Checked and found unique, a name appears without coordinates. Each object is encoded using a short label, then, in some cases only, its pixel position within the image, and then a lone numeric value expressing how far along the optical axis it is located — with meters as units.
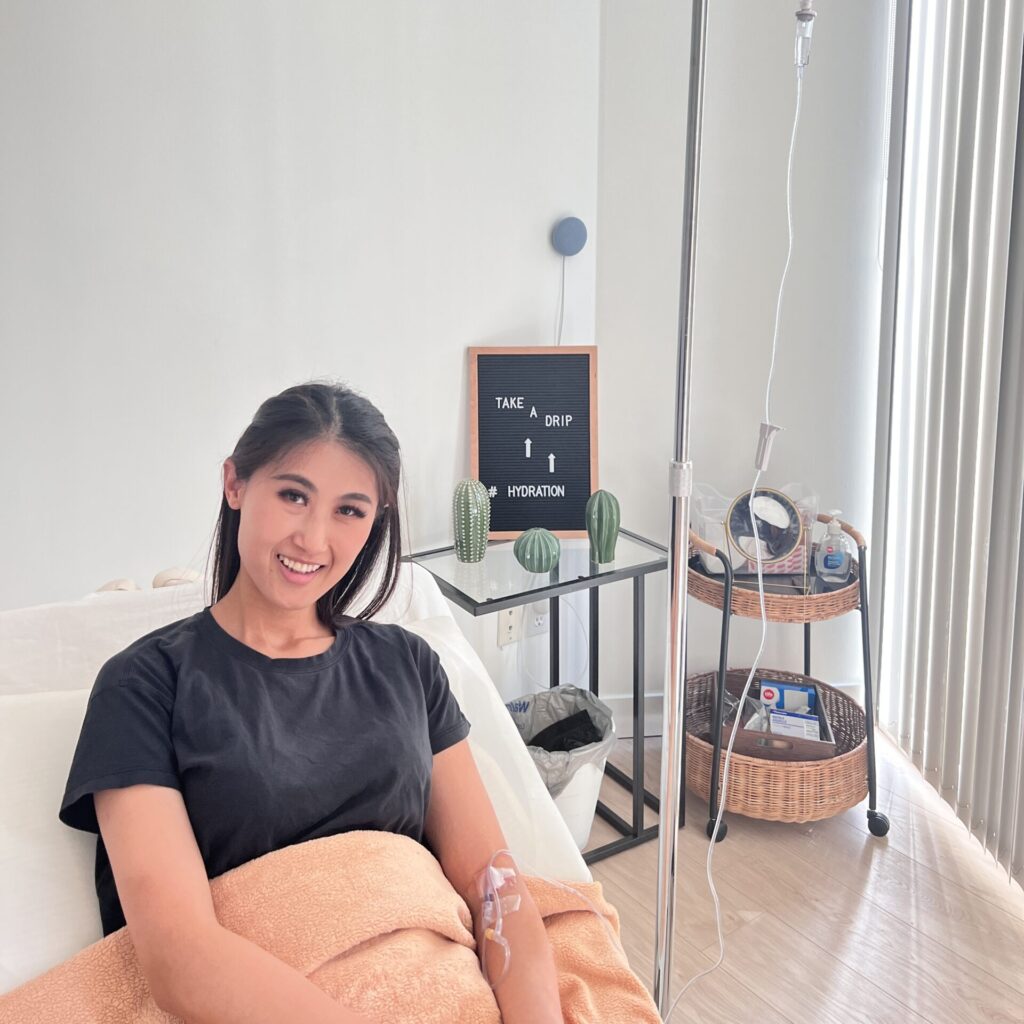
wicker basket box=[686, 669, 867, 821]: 2.02
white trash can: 1.87
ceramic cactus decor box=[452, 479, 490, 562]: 1.98
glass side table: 1.83
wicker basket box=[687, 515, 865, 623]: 2.03
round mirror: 2.12
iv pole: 1.04
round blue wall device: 2.12
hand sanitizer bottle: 2.11
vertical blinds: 1.78
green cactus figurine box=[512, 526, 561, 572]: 1.92
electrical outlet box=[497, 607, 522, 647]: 2.27
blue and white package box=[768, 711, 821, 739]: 2.11
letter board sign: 2.12
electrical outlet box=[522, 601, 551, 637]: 2.31
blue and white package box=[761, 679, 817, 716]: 2.26
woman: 0.88
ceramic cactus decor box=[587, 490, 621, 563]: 1.98
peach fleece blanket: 0.88
